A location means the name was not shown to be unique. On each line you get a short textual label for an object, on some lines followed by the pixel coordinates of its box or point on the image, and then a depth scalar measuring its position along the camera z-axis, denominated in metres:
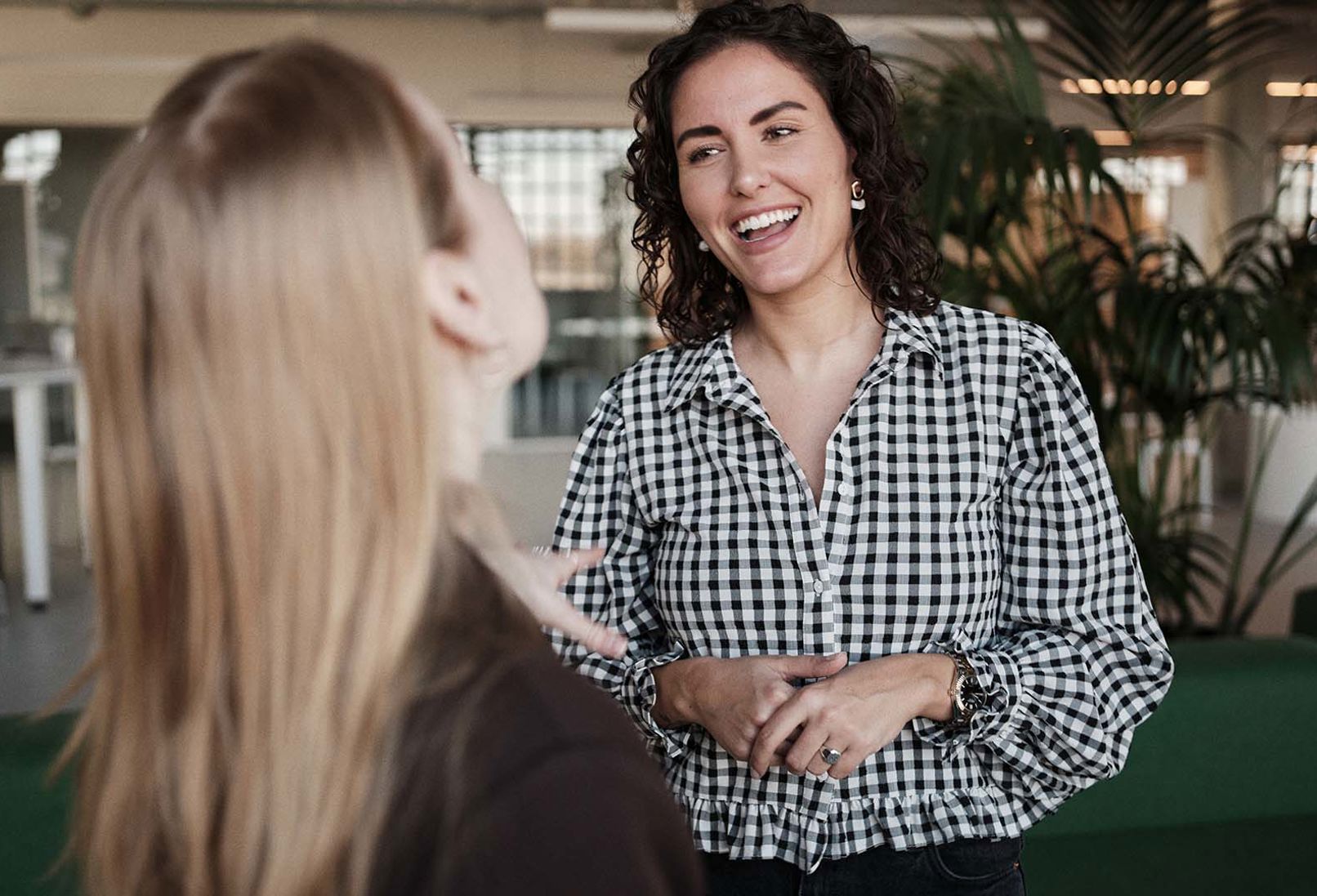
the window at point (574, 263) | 10.40
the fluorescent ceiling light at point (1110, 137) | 9.97
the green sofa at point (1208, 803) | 1.98
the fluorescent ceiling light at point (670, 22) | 7.31
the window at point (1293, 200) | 9.76
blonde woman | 0.61
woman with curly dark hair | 1.25
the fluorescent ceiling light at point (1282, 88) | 9.53
